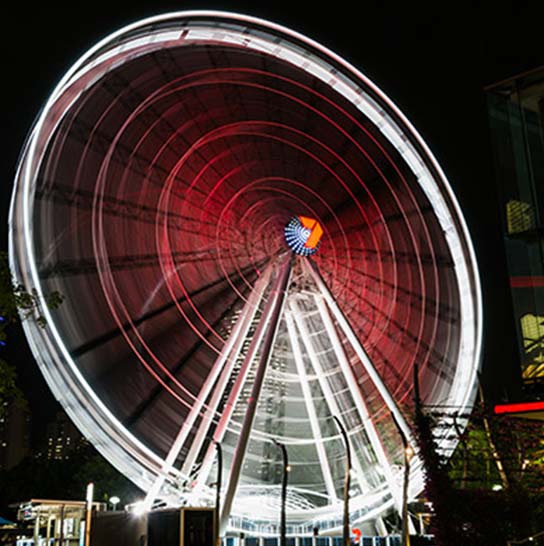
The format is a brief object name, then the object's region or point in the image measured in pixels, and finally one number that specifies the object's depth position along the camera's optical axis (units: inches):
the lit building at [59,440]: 6097.4
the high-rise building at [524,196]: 499.8
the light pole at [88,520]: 614.5
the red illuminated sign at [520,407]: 462.6
